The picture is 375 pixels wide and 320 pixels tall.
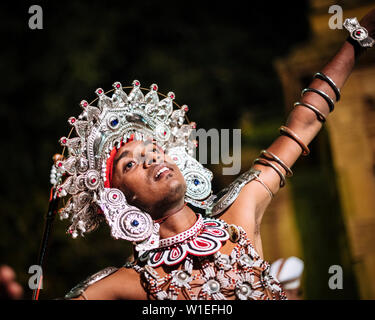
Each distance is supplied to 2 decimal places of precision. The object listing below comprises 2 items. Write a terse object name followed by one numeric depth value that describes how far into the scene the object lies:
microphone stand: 3.17
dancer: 2.81
